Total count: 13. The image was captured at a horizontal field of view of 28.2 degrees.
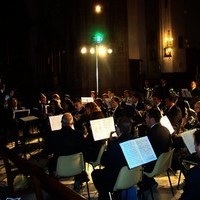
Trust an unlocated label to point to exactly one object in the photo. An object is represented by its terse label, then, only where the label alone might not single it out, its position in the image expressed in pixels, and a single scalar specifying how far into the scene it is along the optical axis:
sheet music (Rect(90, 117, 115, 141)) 7.83
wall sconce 21.19
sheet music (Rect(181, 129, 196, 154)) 6.08
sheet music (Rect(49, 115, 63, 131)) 9.14
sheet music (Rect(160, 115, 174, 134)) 7.98
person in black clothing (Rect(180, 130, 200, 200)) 3.99
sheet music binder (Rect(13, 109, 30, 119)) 11.28
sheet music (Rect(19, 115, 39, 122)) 10.13
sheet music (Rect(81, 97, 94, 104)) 13.54
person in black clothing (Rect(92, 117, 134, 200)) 5.55
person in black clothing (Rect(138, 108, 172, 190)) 6.40
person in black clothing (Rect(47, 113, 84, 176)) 6.67
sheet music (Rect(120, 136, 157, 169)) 5.17
